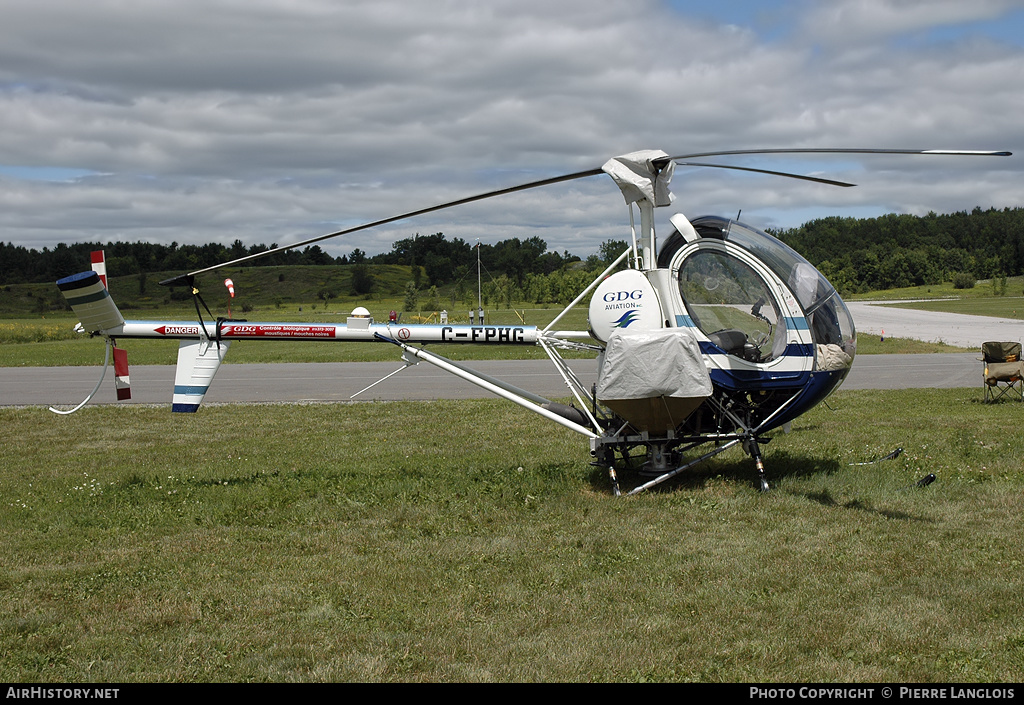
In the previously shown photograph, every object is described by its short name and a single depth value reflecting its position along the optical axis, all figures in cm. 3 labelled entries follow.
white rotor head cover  850
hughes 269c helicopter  824
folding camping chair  1588
